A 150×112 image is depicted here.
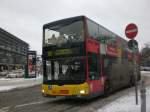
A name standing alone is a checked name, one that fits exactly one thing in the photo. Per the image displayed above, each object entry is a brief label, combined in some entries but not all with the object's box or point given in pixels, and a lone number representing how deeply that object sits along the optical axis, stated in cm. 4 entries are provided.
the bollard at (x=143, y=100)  392
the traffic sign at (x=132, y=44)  553
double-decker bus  633
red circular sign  555
